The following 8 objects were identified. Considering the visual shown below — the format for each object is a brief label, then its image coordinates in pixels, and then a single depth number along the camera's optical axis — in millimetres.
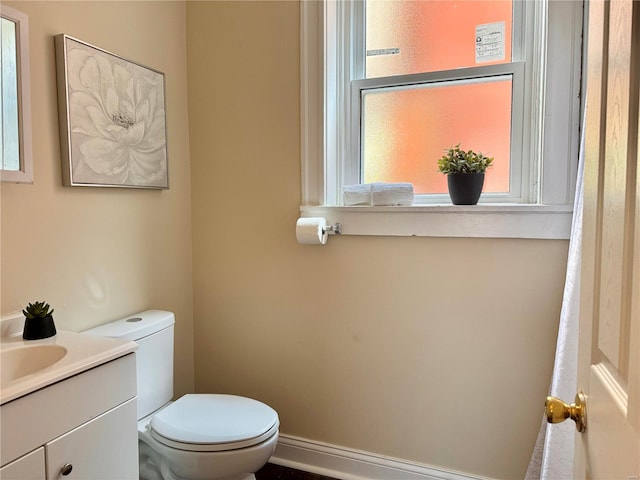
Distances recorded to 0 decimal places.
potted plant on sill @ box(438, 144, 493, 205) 1649
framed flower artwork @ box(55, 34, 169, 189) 1497
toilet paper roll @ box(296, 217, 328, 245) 1743
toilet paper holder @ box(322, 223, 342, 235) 1819
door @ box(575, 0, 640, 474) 538
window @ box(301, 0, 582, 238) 1525
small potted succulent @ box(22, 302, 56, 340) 1325
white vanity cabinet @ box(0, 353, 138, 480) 969
